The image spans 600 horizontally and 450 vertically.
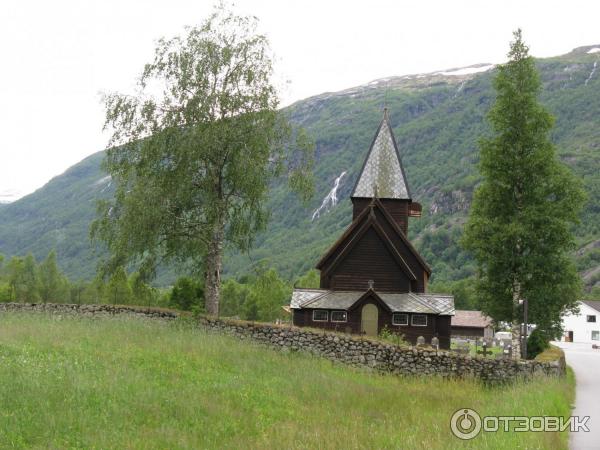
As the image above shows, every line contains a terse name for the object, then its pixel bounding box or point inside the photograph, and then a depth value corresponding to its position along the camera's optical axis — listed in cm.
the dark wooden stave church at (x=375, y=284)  3747
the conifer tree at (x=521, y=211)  3102
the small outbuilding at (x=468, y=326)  9425
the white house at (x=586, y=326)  10938
